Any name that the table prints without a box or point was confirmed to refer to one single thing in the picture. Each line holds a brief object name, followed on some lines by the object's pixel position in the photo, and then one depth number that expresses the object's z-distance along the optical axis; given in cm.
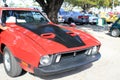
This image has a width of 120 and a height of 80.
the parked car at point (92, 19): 1269
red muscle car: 259
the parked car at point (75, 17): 1221
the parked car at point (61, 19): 1216
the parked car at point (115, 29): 729
